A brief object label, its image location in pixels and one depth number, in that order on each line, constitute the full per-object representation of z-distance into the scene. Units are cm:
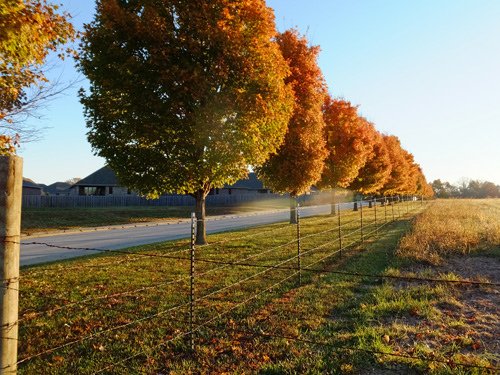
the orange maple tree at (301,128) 2070
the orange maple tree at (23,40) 582
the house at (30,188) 6222
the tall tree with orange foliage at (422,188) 9158
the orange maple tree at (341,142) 2881
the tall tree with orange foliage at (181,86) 1197
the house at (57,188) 10096
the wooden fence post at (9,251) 337
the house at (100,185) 5694
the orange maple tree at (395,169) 4962
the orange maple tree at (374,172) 3838
